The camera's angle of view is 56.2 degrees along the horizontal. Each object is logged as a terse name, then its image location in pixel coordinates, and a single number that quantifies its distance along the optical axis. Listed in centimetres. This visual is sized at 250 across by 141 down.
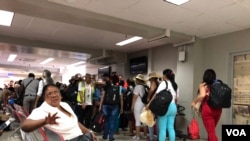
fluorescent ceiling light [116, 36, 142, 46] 650
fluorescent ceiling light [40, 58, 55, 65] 1050
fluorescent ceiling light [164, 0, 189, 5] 367
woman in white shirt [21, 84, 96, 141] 159
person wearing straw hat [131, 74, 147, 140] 476
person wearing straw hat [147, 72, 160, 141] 401
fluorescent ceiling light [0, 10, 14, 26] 476
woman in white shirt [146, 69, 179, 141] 330
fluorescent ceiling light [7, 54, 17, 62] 966
